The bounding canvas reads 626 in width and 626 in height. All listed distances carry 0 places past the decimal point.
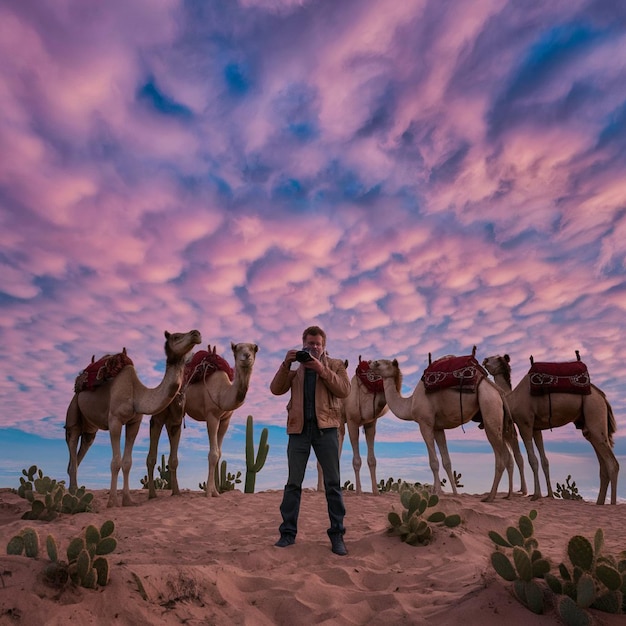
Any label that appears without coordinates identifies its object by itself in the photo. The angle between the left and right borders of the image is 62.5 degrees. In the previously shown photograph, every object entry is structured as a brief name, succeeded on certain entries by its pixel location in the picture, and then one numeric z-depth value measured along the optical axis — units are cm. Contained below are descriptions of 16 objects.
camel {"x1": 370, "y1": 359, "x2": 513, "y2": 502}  1104
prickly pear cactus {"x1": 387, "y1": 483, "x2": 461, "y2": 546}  595
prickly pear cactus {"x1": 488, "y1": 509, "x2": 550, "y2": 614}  340
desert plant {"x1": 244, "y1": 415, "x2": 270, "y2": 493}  1324
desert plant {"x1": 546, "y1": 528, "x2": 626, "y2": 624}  318
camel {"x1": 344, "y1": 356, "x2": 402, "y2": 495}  1290
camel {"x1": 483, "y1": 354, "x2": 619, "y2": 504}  1234
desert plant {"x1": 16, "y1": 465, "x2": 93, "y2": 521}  820
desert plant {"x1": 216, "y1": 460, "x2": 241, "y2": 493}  1267
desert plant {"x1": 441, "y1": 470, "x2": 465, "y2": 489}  1612
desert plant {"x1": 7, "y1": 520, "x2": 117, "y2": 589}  363
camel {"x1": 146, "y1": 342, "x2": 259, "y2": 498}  1045
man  575
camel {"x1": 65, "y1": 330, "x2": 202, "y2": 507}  982
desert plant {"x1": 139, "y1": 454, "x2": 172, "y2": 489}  1426
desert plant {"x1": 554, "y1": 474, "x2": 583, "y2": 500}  1458
